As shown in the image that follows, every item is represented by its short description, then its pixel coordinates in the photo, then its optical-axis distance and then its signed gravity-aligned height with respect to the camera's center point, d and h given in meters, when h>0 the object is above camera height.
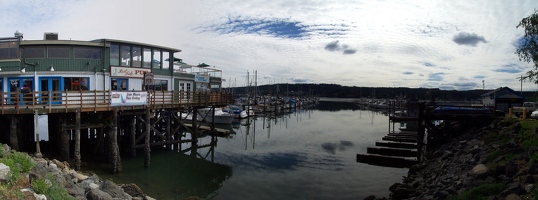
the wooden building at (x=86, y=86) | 19.83 +0.50
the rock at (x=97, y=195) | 11.10 -3.48
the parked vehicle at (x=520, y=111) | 26.20 -1.24
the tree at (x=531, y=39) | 16.00 +2.84
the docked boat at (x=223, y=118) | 53.50 -3.94
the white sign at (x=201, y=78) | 33.19 +1.62
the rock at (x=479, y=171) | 13.42 -3.15
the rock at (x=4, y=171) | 8.13 -1.99
